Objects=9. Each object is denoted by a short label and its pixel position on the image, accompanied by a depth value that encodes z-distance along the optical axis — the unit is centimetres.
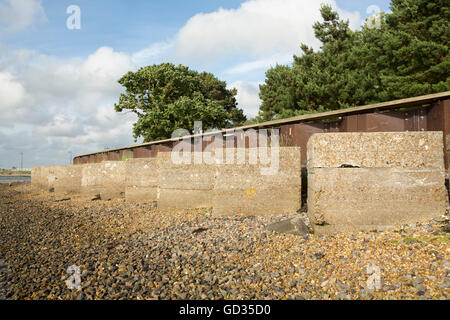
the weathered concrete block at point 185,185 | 861
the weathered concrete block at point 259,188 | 670
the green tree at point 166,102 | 2558
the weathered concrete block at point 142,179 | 1091
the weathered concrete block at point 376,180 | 471
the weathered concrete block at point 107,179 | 1266
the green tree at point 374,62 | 1416
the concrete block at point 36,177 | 2316
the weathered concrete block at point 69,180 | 1622
